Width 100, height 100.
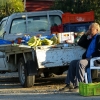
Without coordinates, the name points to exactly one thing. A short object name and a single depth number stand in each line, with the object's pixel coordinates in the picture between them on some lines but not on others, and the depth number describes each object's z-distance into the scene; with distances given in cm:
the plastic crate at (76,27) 2083
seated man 1617
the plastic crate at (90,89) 1522
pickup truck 1760
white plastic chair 1604
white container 1839
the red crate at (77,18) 2087
